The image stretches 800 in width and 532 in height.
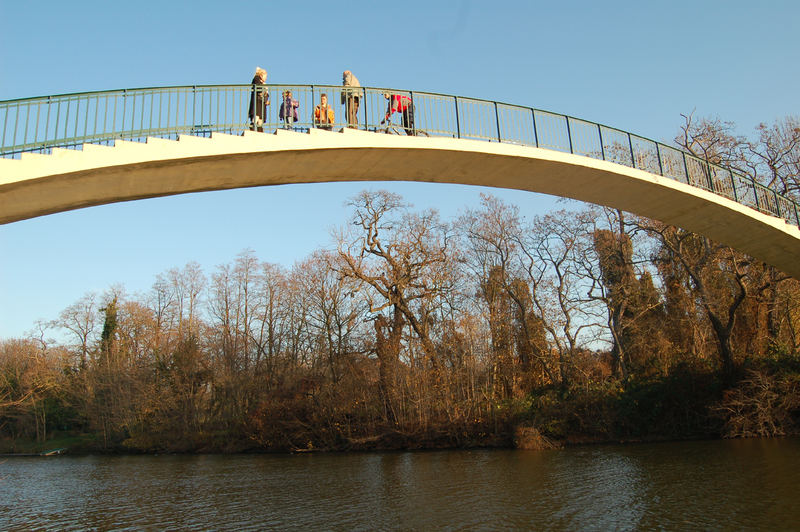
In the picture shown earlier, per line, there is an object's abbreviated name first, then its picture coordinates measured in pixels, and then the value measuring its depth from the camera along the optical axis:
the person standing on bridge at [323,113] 9.93
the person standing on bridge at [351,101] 9.95
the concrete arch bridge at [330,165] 7.97
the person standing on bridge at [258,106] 9.26
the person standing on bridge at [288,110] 9.63
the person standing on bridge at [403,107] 10.36
